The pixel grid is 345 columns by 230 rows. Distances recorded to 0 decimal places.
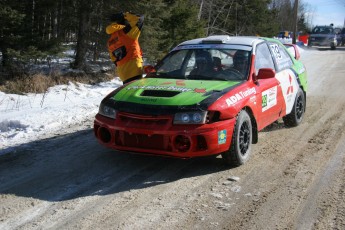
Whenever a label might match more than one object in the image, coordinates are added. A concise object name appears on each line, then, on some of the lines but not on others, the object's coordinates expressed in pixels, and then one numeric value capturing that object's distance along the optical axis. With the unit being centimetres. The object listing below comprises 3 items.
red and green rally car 468
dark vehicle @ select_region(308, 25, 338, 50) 3173
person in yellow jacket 682
